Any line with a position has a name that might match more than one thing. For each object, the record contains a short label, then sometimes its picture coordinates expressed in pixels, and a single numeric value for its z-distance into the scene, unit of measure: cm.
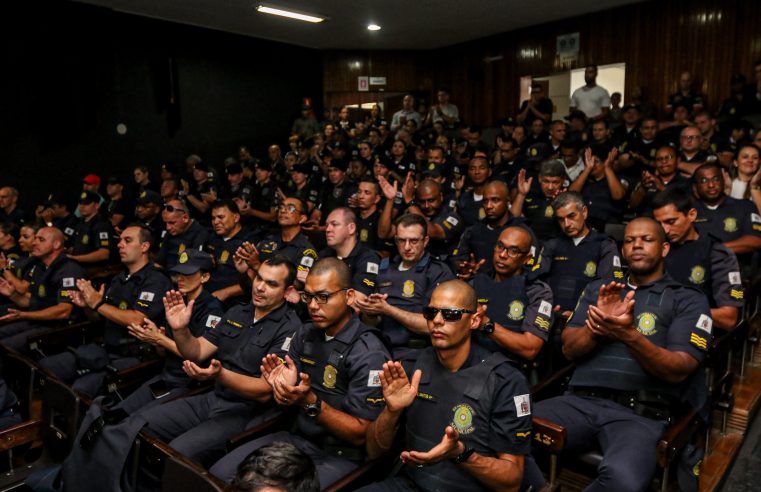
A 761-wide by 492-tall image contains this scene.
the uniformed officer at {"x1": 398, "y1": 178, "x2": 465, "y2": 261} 432
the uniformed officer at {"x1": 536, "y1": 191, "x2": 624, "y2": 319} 324
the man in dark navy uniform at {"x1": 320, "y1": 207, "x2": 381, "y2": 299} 343
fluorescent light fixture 743
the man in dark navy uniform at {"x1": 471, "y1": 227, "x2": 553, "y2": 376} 262
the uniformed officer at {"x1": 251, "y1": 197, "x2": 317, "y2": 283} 399
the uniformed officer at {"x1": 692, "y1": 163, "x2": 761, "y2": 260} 349
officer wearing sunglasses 175
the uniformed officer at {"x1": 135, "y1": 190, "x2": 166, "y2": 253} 539
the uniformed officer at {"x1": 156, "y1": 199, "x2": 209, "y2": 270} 459
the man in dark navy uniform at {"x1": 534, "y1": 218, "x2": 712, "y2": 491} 203
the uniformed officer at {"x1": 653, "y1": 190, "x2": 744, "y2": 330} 279
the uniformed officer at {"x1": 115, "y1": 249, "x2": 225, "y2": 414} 273
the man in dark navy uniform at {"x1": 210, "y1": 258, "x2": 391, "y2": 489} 195
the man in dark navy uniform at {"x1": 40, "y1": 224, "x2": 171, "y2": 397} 329
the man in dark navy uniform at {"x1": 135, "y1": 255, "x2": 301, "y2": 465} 239
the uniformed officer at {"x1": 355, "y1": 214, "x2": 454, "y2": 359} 313
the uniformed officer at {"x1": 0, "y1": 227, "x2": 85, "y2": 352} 385
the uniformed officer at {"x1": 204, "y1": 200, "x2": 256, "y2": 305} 429
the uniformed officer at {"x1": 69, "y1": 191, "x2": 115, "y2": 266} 527
